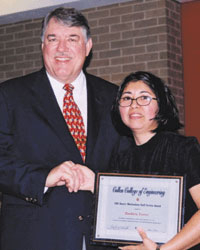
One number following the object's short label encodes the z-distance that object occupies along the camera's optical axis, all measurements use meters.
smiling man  2.74
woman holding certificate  2.47
